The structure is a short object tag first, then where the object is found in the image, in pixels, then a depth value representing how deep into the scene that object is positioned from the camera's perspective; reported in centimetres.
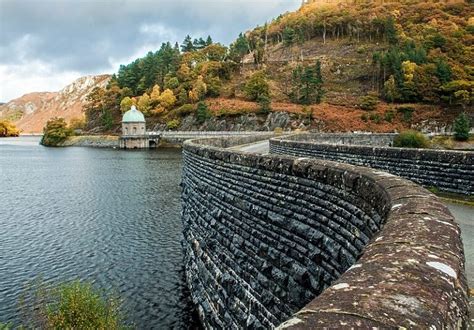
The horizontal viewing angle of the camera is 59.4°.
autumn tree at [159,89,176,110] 10912
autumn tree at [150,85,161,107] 11124
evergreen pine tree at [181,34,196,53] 15238
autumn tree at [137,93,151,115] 11144
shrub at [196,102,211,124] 9512
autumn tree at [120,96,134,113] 11688
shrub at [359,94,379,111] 8288
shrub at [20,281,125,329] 1088
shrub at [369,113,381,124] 7669
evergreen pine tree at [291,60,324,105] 9312
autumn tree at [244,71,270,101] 9775
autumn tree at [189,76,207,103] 10550
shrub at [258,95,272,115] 8838
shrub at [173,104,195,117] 10188
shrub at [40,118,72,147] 10856
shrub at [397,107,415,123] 7622
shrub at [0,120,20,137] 16288
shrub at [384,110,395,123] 7704
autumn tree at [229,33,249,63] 12530
